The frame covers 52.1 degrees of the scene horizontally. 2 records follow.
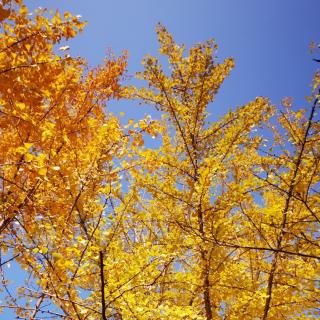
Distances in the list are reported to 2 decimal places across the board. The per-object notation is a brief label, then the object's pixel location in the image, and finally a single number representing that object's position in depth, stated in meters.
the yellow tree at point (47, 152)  2.51
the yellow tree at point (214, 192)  3.27
